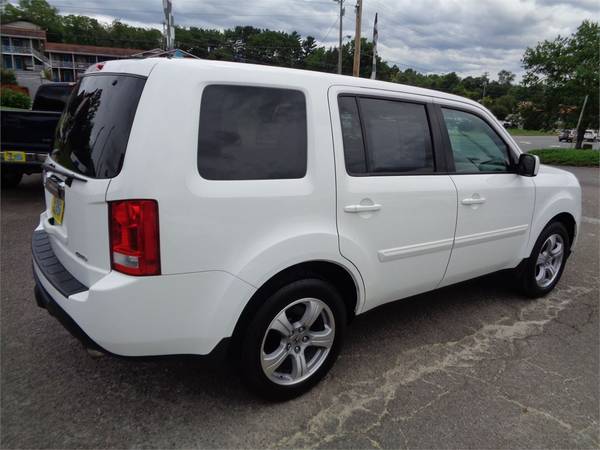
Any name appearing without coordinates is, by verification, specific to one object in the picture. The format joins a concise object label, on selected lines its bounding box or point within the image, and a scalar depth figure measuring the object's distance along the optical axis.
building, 73.19
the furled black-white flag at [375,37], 27.83
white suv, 1.89
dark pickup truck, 6.68
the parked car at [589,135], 42.96
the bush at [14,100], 25.67
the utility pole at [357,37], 23.10
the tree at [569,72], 18.56
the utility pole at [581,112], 18.53
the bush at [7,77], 46.21
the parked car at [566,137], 41.30
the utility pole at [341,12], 33.23
